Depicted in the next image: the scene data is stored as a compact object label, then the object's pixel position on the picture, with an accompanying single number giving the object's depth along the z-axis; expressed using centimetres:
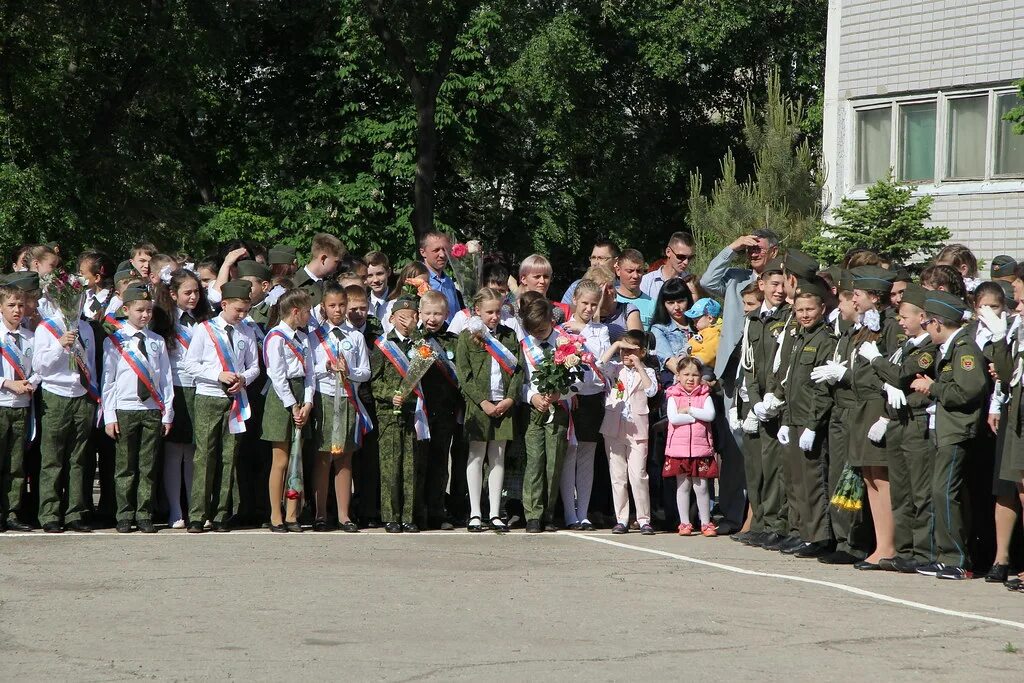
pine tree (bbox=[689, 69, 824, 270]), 2775
